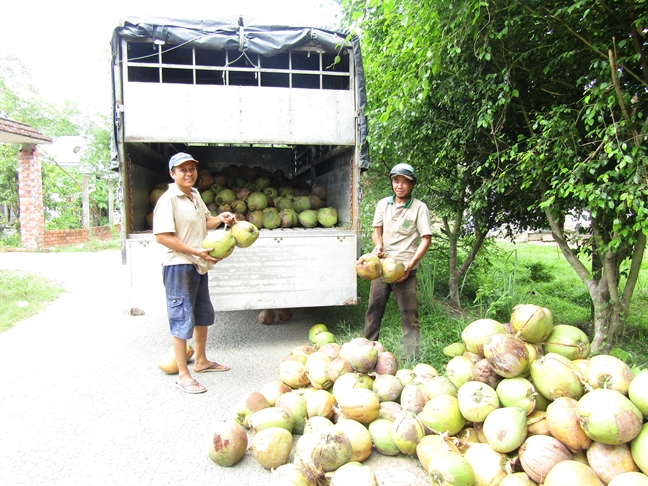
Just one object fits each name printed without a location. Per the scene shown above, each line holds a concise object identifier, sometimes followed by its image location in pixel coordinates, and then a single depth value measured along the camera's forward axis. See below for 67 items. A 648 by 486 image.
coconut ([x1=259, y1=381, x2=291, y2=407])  3.27
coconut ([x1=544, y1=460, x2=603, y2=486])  2.08
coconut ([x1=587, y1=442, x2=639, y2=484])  2.13
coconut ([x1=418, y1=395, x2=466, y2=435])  2.65
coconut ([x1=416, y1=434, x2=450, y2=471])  2.53
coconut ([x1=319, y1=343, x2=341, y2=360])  3.71
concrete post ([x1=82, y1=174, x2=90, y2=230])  18.47
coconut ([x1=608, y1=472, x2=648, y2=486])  1.97
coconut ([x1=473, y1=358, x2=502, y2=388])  2.77
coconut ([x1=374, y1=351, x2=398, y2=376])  3.31
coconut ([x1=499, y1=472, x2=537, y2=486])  2.22
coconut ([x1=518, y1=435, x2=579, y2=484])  2.23
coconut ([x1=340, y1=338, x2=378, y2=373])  3.27
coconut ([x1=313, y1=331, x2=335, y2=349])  4.39
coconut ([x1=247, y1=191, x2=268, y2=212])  5.81
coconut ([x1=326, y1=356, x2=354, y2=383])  3.26
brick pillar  14.59
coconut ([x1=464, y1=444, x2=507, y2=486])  2.32
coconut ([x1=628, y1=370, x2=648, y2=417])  2.23
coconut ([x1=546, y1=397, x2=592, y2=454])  2.28
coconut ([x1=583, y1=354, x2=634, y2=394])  2.38
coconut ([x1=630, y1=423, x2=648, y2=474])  2.08
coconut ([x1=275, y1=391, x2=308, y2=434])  3.04
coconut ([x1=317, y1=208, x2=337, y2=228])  5.56
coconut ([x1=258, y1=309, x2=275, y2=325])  5.99
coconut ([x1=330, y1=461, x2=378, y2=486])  2.28
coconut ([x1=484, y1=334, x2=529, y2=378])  2.64
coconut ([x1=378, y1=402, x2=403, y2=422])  2.90
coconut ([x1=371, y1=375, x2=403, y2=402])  3.07
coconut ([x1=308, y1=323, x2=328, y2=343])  4.64
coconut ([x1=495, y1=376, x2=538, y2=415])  2.54
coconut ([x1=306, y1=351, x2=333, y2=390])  3.32
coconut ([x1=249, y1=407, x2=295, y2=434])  2.89
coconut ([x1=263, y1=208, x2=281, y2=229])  5.45
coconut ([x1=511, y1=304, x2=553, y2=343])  2.78
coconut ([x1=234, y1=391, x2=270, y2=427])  3.04
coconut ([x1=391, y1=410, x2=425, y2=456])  2.66
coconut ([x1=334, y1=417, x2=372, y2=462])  2.69
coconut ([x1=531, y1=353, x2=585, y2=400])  2.48
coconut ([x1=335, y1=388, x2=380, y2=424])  2.84
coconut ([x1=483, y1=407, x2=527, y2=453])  2.39
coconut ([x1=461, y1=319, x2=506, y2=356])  2.93
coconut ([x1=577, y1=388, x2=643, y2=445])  2.12
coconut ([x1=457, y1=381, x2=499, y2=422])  2.59
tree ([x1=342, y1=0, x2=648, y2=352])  3.28
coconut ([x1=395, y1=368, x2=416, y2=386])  3.23
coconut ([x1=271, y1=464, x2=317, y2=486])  2.30
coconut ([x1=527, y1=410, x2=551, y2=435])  2.45
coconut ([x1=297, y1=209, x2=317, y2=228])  5.59
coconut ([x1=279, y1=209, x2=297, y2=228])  5.54
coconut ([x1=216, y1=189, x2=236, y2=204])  5.90
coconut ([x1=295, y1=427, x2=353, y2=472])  2.46
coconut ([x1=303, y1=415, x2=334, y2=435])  2.79
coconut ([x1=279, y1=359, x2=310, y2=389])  3.49
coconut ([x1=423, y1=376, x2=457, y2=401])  2.86
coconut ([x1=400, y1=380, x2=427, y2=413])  2.92
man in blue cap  3.72
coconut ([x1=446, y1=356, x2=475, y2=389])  2.93
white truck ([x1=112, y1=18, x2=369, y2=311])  4.36
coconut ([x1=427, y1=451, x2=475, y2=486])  2.24
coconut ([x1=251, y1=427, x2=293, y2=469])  2.68
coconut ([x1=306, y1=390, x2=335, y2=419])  3.01
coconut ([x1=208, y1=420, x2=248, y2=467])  2.72
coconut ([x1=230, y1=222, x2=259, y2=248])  4.06
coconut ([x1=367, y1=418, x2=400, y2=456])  2.75
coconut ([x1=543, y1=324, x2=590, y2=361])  2.76
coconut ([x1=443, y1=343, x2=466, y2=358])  3.72
